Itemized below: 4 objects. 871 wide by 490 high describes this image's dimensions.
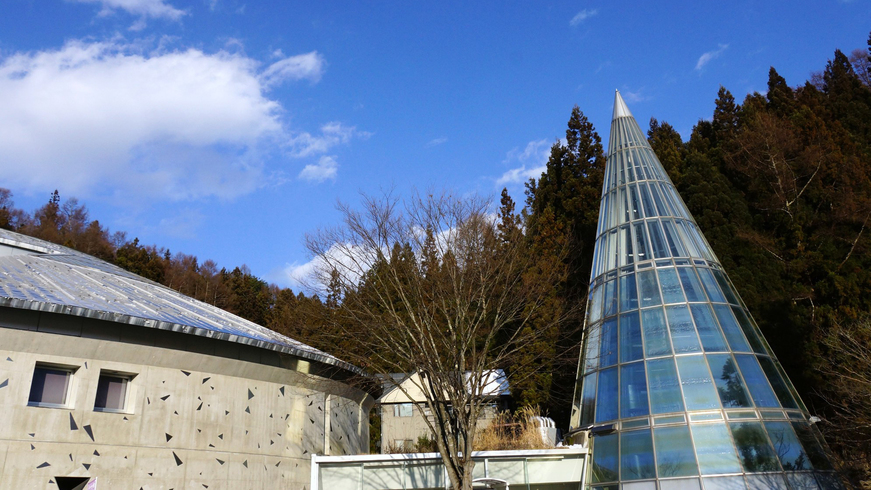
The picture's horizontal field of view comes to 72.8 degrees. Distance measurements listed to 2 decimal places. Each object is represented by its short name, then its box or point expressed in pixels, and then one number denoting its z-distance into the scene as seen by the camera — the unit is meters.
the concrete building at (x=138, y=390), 10.93
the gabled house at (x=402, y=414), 27.73
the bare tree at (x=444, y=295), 12.51
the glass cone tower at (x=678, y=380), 12.95
